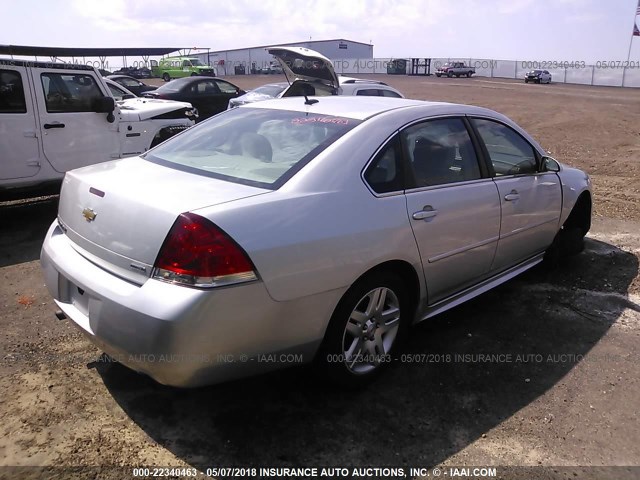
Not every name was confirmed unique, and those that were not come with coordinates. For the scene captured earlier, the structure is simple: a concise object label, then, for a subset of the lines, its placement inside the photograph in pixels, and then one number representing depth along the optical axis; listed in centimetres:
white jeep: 605
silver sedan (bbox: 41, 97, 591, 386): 242
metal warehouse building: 7481
